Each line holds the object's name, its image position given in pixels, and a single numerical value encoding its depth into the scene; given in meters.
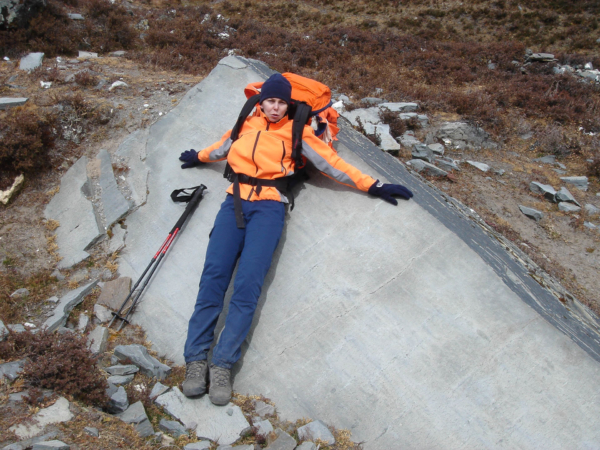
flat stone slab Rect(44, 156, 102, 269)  4.98
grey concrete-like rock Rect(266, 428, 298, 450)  3.13
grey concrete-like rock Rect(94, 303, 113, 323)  4.25
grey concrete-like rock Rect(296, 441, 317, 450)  3.18
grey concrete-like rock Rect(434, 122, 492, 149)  8.45
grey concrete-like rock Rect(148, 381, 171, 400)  3.46
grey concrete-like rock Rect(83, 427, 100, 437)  2.74
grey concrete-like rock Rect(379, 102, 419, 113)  8.93
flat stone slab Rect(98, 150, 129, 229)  5.28
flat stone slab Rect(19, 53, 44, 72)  8.79
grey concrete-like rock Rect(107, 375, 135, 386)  3.49
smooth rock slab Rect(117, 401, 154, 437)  3.06
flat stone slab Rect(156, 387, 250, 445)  3.23
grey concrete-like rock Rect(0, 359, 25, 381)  3.07
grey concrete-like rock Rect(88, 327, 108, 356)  3.81
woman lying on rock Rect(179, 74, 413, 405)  3.59
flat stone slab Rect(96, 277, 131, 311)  4.43
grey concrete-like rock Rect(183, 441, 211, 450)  3.02
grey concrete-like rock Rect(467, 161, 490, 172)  7.76
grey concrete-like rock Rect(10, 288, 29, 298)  4.35
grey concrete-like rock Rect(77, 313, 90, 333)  4.11
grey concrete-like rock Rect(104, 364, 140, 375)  3.60
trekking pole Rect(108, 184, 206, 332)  4.32
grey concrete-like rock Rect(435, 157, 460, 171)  7.63
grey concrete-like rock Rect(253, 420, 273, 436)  3.28
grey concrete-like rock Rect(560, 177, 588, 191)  7.51
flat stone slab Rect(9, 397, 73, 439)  2.61
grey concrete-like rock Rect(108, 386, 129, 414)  3.25
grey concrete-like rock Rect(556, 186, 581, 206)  7.04
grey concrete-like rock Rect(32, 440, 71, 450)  2.44
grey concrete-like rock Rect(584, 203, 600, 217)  6.91
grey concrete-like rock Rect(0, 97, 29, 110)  6.53
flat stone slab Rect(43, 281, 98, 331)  4.07
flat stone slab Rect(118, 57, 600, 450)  3.39
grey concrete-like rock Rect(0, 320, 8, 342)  3.49
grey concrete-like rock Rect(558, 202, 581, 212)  6.91
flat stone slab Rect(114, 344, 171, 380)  3.69
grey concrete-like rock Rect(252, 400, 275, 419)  3.53
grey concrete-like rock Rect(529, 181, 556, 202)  7.18
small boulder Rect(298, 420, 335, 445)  3.33
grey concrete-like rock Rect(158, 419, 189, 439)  3.18
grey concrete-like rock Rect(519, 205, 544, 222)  6.75
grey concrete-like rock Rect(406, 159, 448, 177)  7.36
